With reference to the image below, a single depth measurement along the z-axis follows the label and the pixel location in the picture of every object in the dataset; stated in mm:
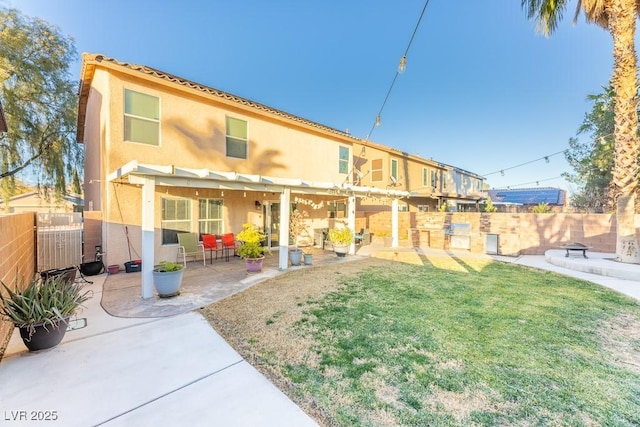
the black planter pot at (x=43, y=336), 3516
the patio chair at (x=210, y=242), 9005
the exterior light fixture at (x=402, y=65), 7189
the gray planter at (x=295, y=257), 9156
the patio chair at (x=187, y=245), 8672
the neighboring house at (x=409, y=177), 17125
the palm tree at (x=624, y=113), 8156
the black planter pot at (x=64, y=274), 5149
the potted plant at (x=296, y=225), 12485
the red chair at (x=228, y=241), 9669
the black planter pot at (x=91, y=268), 7426
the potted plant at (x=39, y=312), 3488
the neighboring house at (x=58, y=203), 12852
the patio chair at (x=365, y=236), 14820
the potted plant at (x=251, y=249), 7727
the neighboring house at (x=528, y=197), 27078
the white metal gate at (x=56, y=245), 7375
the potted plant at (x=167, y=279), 5570
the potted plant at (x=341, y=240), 10719
